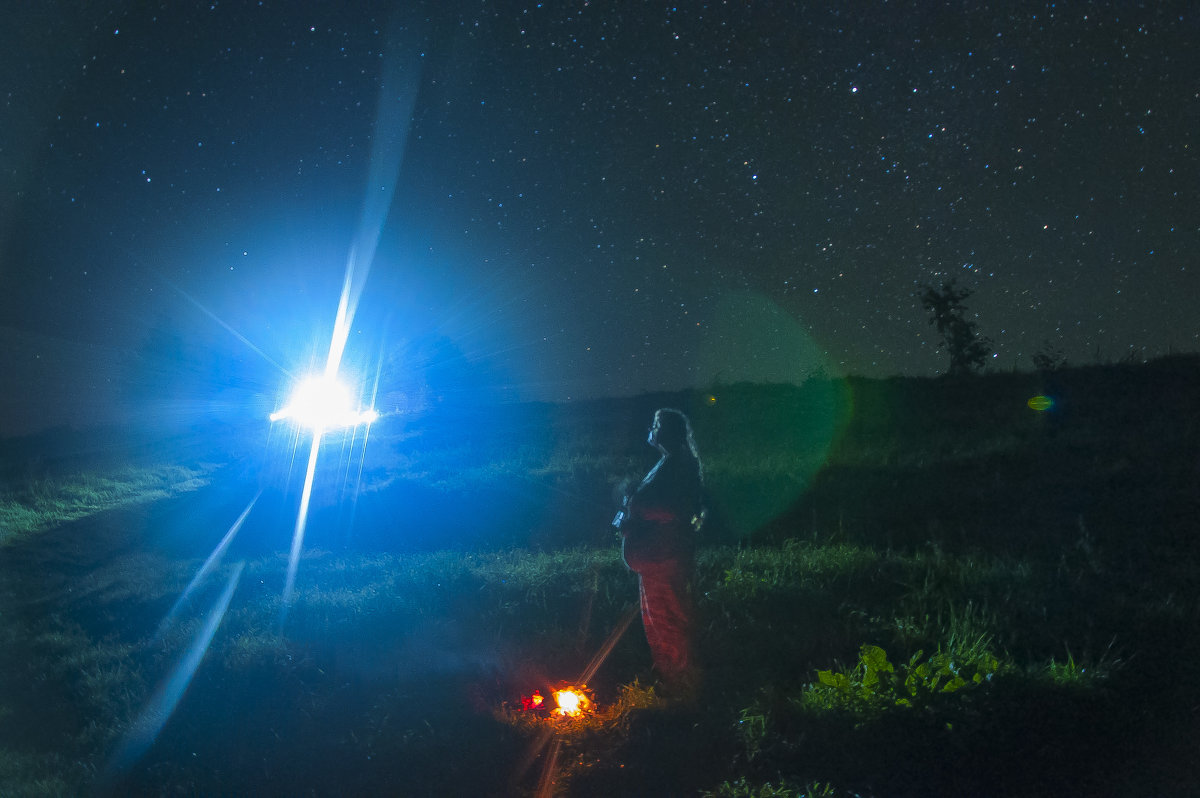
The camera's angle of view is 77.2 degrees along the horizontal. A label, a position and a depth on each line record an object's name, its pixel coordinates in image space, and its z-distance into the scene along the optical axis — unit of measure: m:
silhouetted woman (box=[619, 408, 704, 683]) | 5.17
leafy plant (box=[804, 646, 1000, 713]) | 4.39
